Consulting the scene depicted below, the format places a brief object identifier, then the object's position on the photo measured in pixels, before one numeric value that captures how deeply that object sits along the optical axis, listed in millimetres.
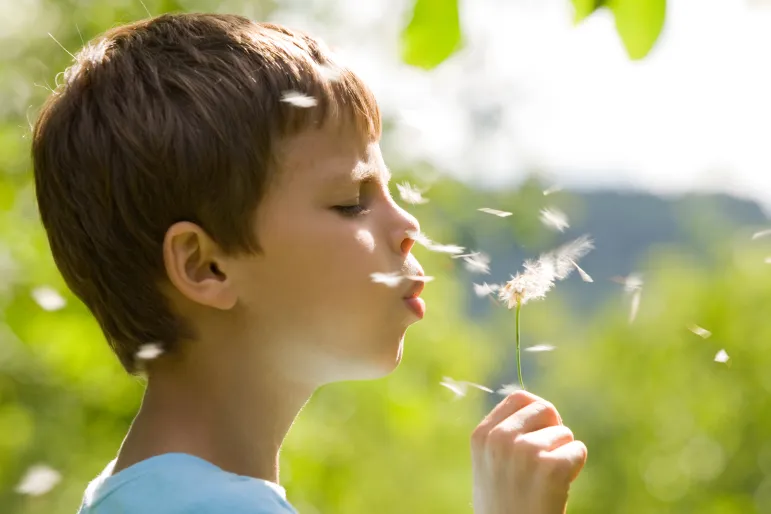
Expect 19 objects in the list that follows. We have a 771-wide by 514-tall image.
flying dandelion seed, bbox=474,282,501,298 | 1360
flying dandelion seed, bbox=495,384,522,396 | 1380
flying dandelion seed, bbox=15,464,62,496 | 1476
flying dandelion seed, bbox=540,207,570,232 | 1384
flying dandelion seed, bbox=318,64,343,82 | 1381
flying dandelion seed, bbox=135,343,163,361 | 1366
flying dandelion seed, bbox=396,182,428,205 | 1394
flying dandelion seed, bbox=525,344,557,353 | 1349
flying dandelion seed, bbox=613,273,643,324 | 1344
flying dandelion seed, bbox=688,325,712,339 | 1348
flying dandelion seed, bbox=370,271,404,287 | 1359
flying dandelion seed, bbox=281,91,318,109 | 1356
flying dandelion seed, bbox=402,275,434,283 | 1363
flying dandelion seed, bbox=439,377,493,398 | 1374
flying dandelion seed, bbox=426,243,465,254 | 1367
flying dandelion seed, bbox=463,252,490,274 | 1368
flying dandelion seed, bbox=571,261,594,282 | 1339
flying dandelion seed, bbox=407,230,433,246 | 1362
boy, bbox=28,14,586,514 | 1351
